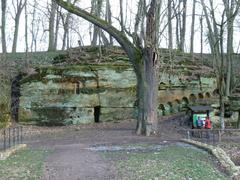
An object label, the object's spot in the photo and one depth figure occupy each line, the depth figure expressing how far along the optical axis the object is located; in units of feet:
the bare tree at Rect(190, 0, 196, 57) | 114.99
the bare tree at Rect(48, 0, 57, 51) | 101.77
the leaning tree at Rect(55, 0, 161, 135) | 58.03
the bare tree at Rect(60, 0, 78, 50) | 96.50
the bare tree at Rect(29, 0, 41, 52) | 127.40
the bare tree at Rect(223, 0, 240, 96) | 68.23
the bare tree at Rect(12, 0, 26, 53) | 114.32
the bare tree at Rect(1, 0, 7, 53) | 104.54
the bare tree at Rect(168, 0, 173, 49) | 63.24
